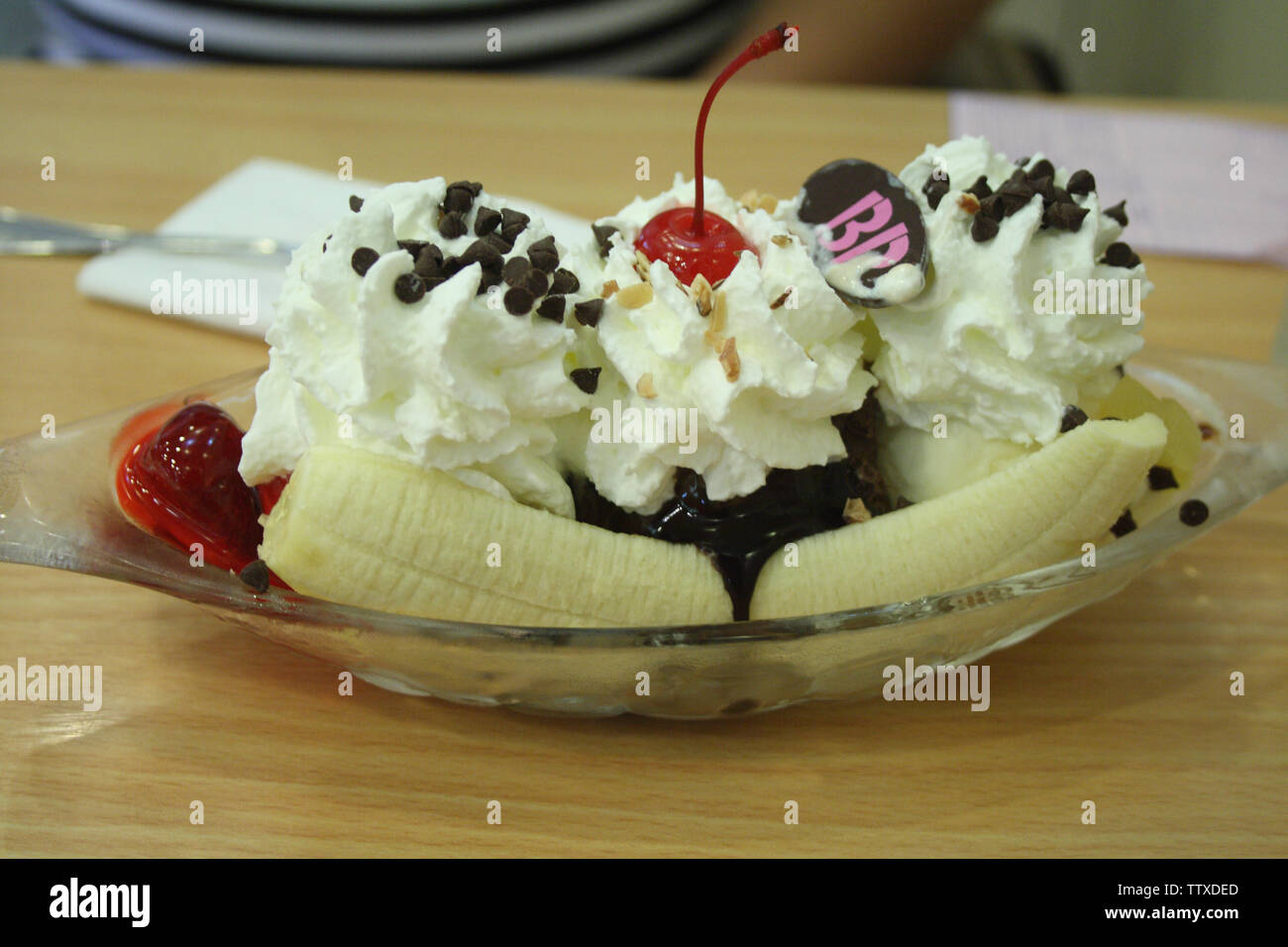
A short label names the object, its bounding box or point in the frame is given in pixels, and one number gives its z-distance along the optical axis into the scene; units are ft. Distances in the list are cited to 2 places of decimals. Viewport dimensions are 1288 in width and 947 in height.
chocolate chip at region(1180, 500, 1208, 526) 0.80
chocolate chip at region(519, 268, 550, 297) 0.75
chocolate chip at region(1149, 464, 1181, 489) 0.85
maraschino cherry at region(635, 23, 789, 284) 0.79
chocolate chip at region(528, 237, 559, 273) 0.77
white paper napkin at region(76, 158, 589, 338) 1.19
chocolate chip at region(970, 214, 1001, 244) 0.80
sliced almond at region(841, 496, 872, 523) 0.80
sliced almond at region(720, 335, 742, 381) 0.74
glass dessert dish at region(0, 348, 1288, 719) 0.72
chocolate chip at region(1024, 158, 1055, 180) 0.83
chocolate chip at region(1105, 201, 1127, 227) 0.84
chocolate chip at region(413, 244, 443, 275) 0.75
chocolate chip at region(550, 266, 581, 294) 0.77
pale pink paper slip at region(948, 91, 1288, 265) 1.36
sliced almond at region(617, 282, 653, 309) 0.77
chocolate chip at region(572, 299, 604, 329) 0.77
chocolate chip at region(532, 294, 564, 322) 0.76
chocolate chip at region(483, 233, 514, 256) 0.78
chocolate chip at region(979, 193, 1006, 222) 0.81
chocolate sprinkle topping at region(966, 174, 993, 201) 0.82
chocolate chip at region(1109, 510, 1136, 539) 0.83
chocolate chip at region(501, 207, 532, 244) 0.79
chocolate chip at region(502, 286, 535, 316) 0.74
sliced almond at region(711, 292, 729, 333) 0.76
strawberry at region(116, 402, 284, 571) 0.79
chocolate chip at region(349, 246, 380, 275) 0.74
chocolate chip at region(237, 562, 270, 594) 0.74
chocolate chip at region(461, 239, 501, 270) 0.76
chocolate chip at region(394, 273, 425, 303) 0.74
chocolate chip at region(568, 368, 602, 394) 0.77
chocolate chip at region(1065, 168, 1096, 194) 0.83
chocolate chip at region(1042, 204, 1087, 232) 0.81
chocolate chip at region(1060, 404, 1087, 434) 0.80
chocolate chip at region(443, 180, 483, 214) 0.80
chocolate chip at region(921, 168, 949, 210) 0.83
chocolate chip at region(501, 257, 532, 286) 0.75
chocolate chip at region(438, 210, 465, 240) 0.78
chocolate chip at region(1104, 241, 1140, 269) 0.82
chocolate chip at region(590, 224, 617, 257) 0.83
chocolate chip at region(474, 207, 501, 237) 0.79
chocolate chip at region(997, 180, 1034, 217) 0.81
